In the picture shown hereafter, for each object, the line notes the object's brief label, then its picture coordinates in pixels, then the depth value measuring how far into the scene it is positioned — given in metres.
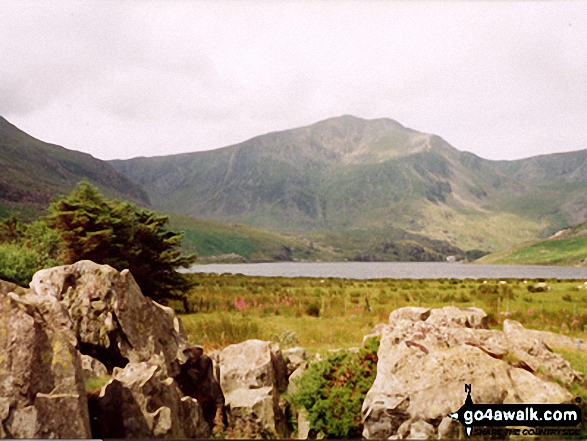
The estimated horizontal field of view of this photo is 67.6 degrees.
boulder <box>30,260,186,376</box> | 9.19
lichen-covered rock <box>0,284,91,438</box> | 5.79
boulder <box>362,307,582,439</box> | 8.05
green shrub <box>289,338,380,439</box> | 9.40
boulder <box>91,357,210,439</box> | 7.27
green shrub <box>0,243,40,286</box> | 18.16
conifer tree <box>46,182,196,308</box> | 19.91
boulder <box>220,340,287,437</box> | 9.57
